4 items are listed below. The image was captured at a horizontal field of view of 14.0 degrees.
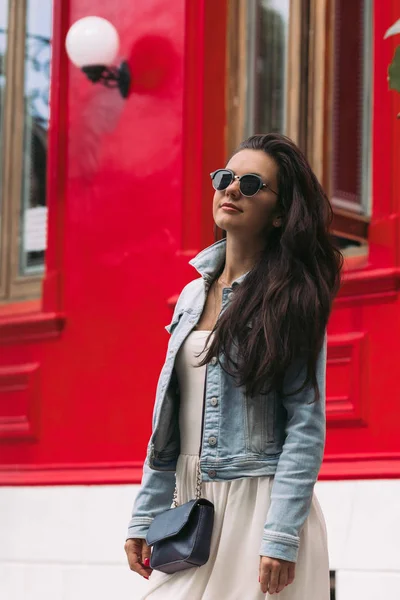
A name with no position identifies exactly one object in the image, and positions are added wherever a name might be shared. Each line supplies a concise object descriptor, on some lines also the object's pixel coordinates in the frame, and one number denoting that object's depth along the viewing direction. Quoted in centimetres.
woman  388
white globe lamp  888
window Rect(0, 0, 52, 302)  987
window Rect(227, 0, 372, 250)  779
